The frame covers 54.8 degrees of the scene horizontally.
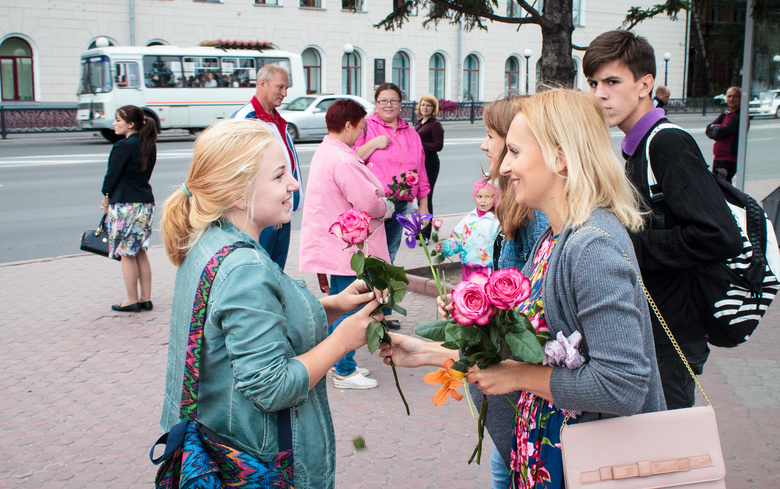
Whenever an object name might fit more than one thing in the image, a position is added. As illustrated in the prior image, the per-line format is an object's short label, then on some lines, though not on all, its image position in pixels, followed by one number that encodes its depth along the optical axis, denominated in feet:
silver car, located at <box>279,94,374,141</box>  79.51
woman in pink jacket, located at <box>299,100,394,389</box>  16.10
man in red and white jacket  19.22
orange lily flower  6.30
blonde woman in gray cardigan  5.90
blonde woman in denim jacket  6.32
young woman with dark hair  21.30
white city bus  82.43
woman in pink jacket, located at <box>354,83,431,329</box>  22.24
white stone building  99.45
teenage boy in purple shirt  7.50
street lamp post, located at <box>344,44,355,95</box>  113.39
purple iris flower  8.67
